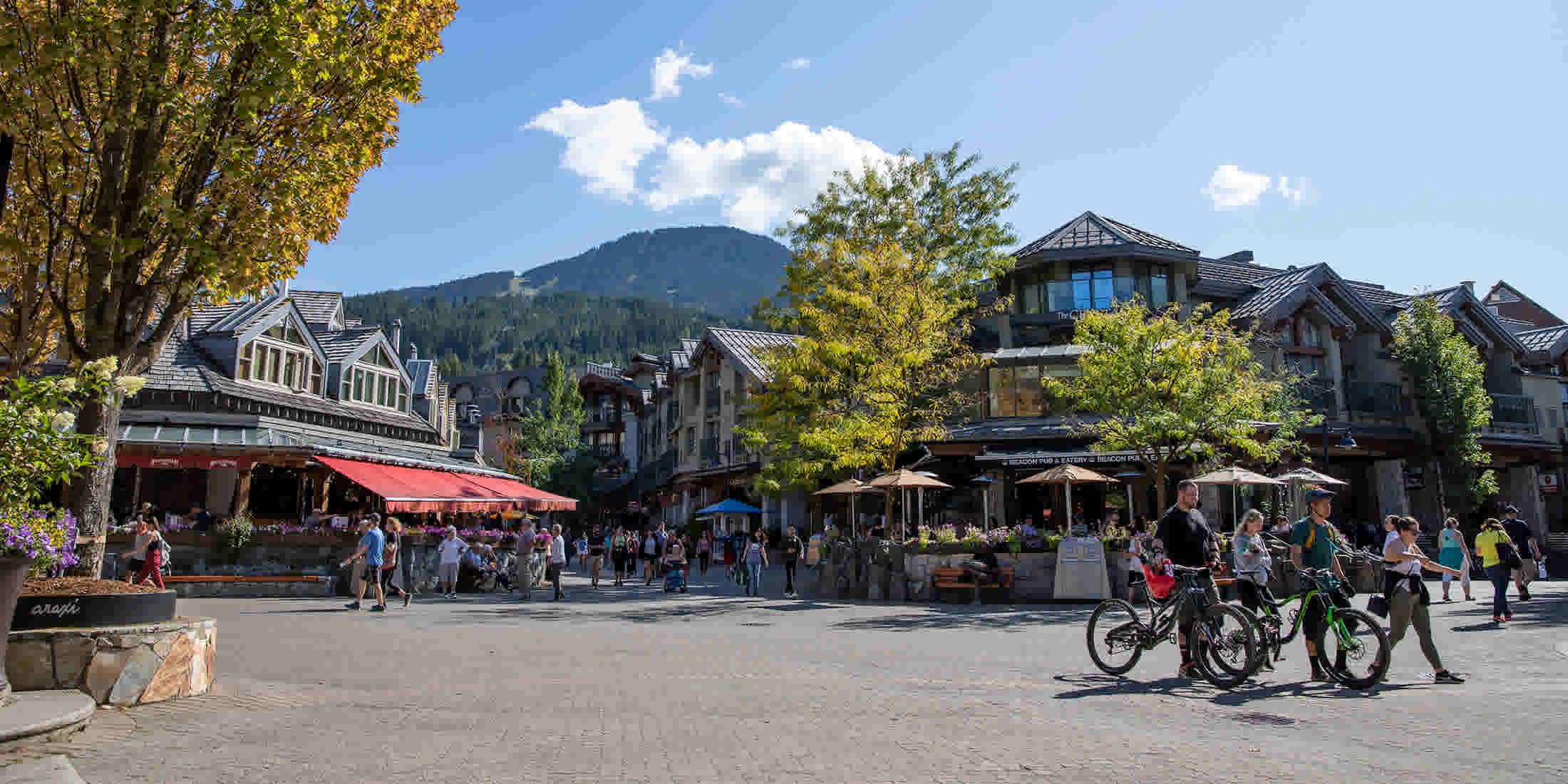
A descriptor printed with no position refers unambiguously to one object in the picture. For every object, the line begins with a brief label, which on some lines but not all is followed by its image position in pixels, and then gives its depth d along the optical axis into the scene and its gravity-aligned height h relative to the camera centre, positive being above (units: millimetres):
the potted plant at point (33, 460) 6367 +507
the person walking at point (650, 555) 27203 -558
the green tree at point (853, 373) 23250 +3997
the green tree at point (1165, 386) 21766 +3409
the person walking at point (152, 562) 15891 -410
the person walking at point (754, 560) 22516 -592
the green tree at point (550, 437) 56969 +5964
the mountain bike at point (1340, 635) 8539 -903
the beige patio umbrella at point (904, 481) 21375 +1170
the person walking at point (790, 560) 22105 -590
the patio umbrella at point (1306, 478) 22438 +1282
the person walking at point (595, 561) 24719 -645
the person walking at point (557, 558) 20547 -471
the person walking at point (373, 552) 17266 -277
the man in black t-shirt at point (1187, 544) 8875 -94
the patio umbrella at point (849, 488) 23762 +1119
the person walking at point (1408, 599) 9008 -610
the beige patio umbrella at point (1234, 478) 20578 +1168
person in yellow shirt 14336 -511
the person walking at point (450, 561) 21125 -540
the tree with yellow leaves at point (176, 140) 8336 +3651
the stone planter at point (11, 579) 6500 -285
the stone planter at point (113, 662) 7211 -940
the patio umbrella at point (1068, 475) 21641 +1289
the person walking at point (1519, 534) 16828 -27
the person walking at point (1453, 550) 16891 -290
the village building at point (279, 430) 26109 +3183
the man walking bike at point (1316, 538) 9281 -49
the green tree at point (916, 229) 27562 +9481
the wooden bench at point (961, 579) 19547 -885
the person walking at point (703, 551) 31484 -510
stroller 23562 -1010
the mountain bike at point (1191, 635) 8562 -919
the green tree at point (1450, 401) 32375 +4333
